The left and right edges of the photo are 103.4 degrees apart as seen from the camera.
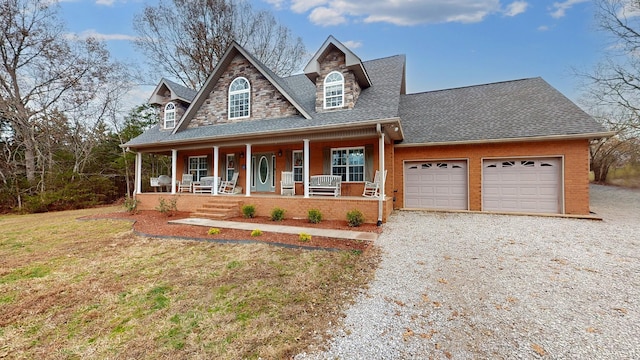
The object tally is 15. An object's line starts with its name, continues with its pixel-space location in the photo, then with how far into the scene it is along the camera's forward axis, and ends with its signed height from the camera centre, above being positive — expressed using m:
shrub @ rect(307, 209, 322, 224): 8.09 -1.06
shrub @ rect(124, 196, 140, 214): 10.88 -0.87
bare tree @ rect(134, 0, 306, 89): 17.80 +11.16
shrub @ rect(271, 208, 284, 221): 8.62 -1.05
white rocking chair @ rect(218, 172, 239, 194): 11.68 -0.09
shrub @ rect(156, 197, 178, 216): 10.23 -0.90
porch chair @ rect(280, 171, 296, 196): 10.35 +0.02
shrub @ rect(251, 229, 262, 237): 6.57 -1.28
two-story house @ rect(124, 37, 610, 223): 8.64 +1.70
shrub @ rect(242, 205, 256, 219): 9.15 -0.98
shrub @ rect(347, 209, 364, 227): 7.57 -1.06
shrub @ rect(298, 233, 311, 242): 6.02 -1.30
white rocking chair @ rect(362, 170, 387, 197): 8.80 -0.14
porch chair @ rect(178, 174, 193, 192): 12.78 +0.12
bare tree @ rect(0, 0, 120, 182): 14.24 +7.00
